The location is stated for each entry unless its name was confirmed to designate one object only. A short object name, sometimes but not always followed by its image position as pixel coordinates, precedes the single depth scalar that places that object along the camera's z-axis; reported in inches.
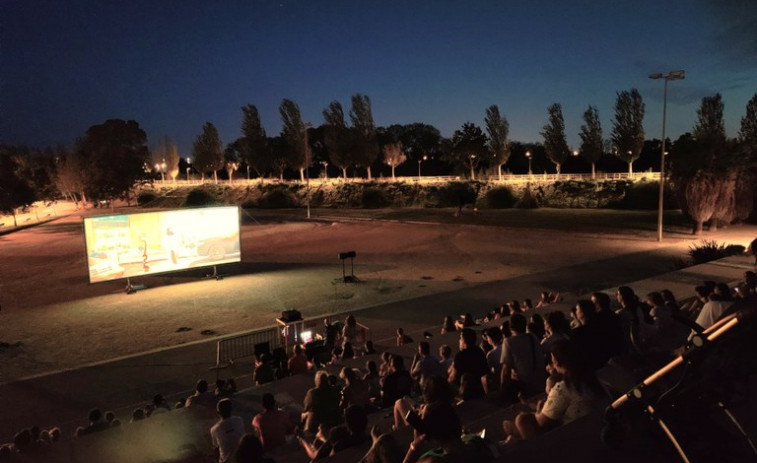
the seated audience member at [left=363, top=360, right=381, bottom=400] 291.1
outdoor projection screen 849.5
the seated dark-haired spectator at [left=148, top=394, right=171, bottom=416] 310.3
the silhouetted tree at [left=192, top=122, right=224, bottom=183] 4392.2
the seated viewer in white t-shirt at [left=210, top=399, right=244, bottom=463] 222.2
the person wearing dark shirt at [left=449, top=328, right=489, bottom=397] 236.2
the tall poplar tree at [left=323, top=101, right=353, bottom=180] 3595.0
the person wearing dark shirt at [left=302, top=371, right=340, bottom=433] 237.9
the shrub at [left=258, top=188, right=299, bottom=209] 3083.2
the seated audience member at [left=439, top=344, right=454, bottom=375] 289.4
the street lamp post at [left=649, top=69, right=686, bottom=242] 1040.9
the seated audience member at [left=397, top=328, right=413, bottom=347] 430.9
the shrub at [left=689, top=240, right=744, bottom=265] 838.5
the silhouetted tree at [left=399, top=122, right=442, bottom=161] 5054.1
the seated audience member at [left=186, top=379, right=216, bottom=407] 306.8
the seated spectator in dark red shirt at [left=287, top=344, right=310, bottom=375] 378.3
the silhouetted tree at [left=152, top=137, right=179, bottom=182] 5078.7
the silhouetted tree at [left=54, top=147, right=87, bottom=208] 2847.0
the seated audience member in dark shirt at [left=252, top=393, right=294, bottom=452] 221.1
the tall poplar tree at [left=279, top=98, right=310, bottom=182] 3673.7
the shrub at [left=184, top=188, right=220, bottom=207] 3282.5
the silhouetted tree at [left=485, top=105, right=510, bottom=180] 3166.8
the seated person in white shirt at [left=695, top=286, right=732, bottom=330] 260.2
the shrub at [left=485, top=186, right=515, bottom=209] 2439.0
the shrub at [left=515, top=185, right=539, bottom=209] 2339.7
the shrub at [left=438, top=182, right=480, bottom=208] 2578.7
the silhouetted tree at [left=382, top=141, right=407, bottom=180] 3841.0
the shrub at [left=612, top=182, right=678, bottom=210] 1995.6
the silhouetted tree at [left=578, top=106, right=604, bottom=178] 2854.3
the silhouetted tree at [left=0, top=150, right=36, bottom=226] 2271.2
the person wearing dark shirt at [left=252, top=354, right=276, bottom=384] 373.7
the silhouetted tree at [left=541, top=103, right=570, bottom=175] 2984.7
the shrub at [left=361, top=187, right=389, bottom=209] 2856.8
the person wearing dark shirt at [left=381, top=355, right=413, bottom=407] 264.7
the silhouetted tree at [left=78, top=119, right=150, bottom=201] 2642.7
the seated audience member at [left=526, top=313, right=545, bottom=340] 301.4
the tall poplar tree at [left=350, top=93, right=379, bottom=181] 3570.4
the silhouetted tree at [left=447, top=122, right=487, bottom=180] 3348.9
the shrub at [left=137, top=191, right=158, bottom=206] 3839.6
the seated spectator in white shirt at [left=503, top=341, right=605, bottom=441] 149.4
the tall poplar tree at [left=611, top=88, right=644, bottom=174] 2736.2
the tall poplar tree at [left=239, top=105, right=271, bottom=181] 3878.0
